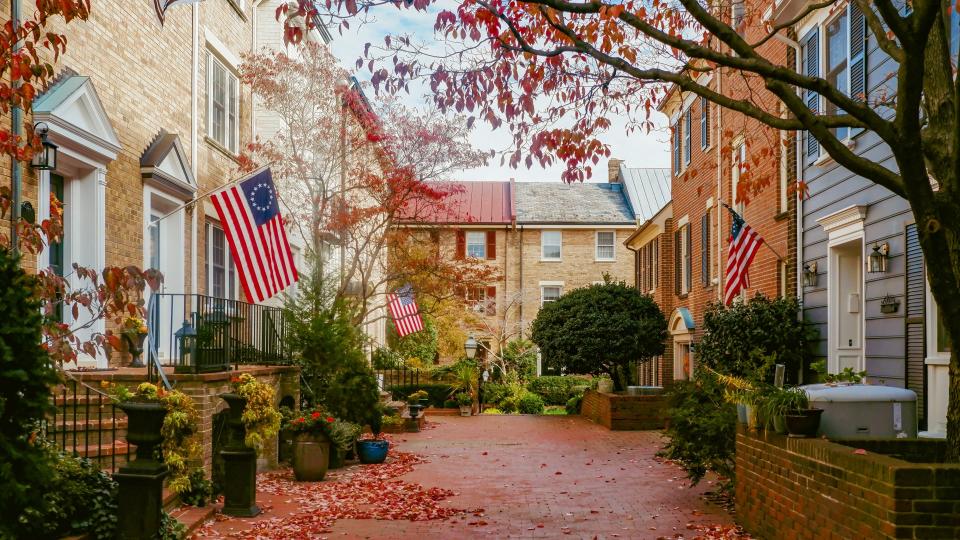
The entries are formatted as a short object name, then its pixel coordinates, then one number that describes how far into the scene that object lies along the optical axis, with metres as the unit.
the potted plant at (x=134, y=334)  11.86
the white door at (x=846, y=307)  13.75
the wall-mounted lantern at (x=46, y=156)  9.15
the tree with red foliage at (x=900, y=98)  6.09
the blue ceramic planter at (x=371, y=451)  15.47
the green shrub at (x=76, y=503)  6.50
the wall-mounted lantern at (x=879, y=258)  11.95
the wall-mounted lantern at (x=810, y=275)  14.94
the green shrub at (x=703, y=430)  10.71
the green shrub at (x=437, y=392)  29.88
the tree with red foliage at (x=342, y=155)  18.31
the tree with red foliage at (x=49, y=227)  6.39
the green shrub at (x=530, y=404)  30.39
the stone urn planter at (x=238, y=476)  9.94
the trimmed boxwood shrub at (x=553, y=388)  33.59
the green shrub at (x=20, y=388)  5.09
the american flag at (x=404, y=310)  20.81
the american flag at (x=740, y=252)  16.05
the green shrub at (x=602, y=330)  25.14
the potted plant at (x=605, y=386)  25.92
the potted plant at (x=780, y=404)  8.14
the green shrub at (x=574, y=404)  29.44
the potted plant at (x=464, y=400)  28.61
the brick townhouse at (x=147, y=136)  10.73
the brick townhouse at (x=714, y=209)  16.36
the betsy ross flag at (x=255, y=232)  11.39
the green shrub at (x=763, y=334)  15.28
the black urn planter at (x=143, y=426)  7.17
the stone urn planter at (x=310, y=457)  12.90
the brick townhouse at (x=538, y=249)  42.06
